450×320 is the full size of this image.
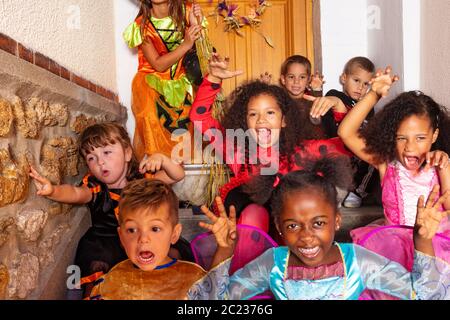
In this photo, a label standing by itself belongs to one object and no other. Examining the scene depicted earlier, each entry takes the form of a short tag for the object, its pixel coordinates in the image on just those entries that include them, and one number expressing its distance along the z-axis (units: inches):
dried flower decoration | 112.6
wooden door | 113.7
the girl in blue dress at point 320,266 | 45.5
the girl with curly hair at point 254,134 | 66.1
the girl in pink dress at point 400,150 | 56.8
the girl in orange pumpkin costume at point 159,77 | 88.4
